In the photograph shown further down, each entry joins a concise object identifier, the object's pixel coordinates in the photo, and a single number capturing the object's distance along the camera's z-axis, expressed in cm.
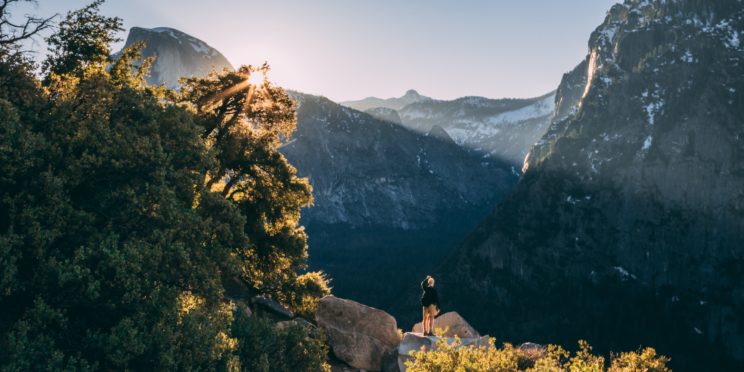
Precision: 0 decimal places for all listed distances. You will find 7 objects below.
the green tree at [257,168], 3288
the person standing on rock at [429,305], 2766
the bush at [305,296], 3341
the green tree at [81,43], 2589
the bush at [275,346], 2148
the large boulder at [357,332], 2755
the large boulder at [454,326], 3022
